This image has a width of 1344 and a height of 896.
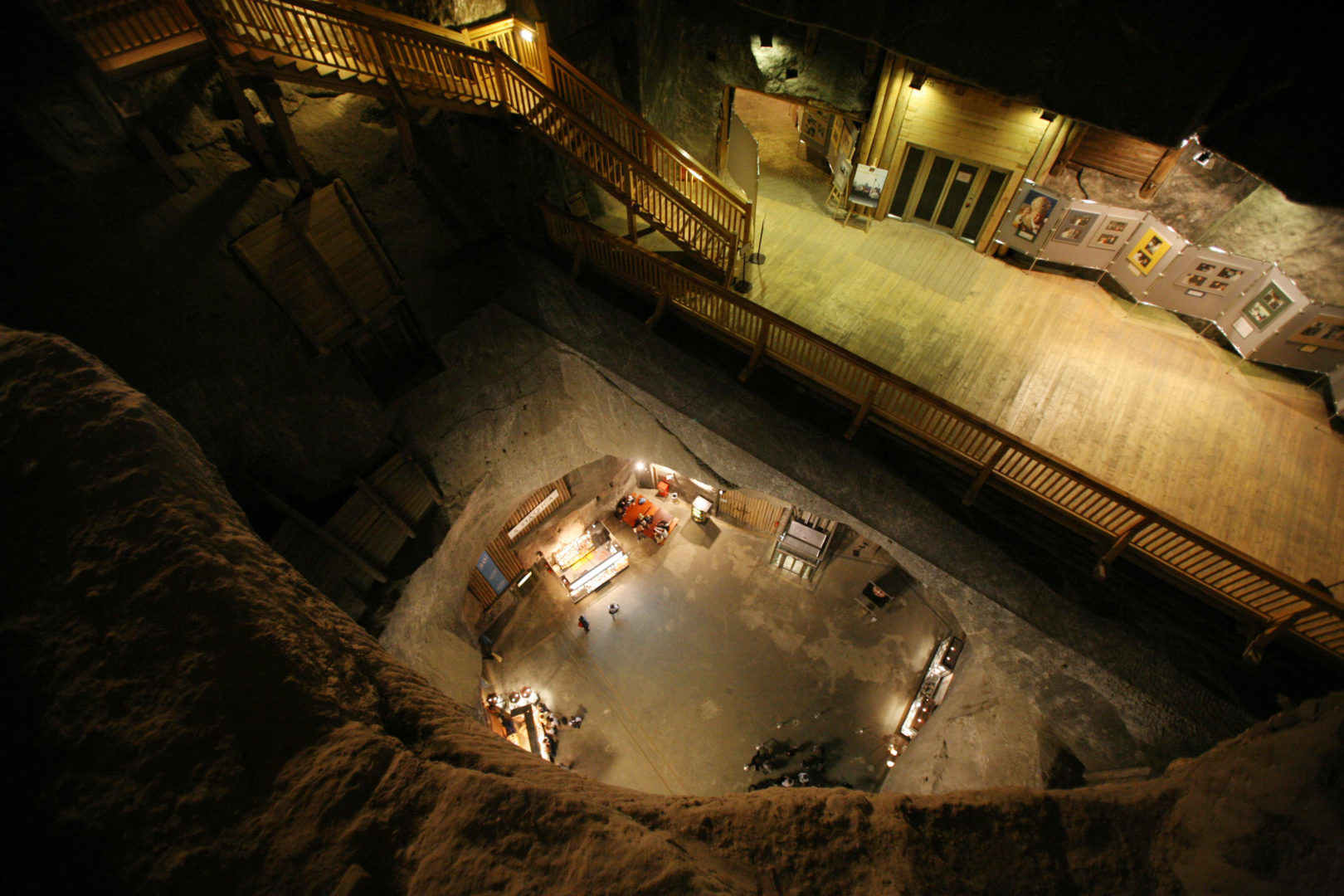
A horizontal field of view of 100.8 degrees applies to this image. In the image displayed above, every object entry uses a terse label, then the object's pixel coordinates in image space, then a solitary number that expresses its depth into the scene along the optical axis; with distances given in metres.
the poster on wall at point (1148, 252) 10.17
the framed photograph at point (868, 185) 12.37
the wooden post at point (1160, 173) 9.83
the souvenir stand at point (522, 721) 13.98
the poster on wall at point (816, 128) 14.39
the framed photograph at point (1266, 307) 9.23
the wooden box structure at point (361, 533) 9.25
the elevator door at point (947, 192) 11.91
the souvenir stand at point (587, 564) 16.53
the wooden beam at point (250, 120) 7.78
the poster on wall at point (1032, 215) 10.97
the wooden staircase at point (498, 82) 7.80
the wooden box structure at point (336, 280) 8.55
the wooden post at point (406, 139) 9.52
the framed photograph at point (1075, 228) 10.75
